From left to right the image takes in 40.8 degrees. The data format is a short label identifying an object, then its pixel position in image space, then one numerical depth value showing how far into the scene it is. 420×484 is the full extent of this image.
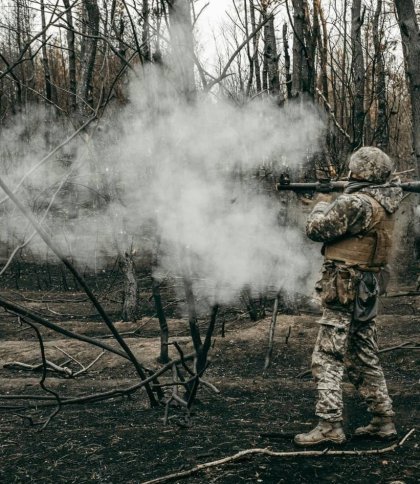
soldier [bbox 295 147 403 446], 3.95
